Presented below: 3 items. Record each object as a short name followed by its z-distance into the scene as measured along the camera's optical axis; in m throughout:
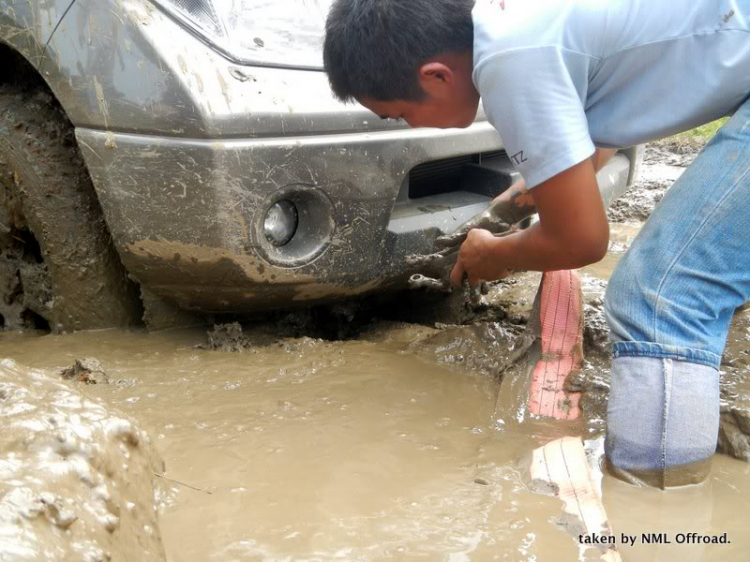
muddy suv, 1.97
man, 1.57
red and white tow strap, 1.96
